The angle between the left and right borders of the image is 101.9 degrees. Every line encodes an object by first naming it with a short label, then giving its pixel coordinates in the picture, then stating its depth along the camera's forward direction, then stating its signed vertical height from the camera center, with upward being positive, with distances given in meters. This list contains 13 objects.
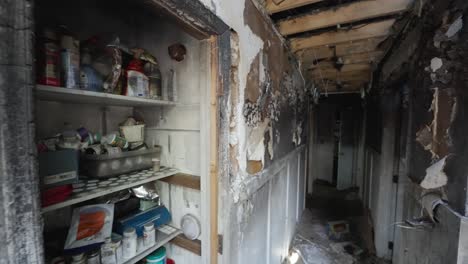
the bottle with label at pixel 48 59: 0.61 +0.20
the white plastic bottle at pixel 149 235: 0.94 -0.57
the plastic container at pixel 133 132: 1.05 -0.06
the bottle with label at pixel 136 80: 0.90 +0.20
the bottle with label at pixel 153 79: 1.00 +0.23
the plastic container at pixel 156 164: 1.05 -0.23
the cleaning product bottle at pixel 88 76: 0.77 +0.19
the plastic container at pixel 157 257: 1.02 -0.74
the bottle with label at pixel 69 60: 0.69 +0.22
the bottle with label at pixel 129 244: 0.87 -0.57
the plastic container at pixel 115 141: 0.94 -0.10
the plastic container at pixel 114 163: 0.86 -0.20
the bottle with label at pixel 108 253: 0.82 -0.57
